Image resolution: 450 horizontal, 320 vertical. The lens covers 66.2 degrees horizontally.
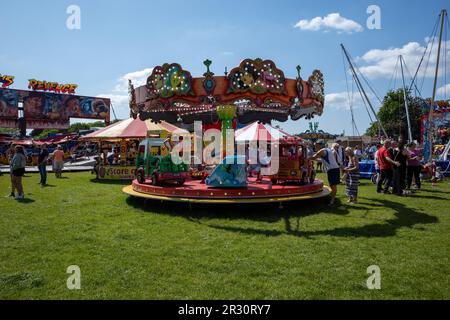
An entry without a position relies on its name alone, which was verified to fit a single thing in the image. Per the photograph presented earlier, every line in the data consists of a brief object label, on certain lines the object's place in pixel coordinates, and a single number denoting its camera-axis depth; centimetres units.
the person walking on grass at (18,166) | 1046
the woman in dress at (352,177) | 920
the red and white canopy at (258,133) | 1291
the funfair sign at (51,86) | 4556
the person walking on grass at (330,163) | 914
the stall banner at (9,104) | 4226
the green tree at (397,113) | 5091
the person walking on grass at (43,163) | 1473
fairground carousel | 882
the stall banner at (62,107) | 4452
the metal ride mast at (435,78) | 1697
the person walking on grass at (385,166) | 1151
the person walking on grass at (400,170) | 1135
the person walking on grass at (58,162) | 1841
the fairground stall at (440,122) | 2846
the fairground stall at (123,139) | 1797
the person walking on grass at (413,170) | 1243
